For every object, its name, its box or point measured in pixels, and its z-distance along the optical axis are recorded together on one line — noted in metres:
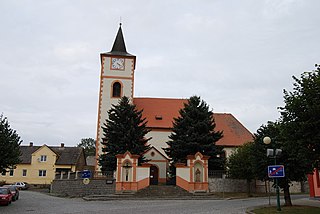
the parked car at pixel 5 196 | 21.45
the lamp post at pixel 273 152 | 16.97
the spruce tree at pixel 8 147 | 22.41
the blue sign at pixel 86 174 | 30.00
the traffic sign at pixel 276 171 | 16.61
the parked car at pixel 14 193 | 25.53
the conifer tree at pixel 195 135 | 33.41
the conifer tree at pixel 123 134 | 33.62
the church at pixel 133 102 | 42.50
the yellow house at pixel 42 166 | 57.88
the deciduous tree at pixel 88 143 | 103.36
